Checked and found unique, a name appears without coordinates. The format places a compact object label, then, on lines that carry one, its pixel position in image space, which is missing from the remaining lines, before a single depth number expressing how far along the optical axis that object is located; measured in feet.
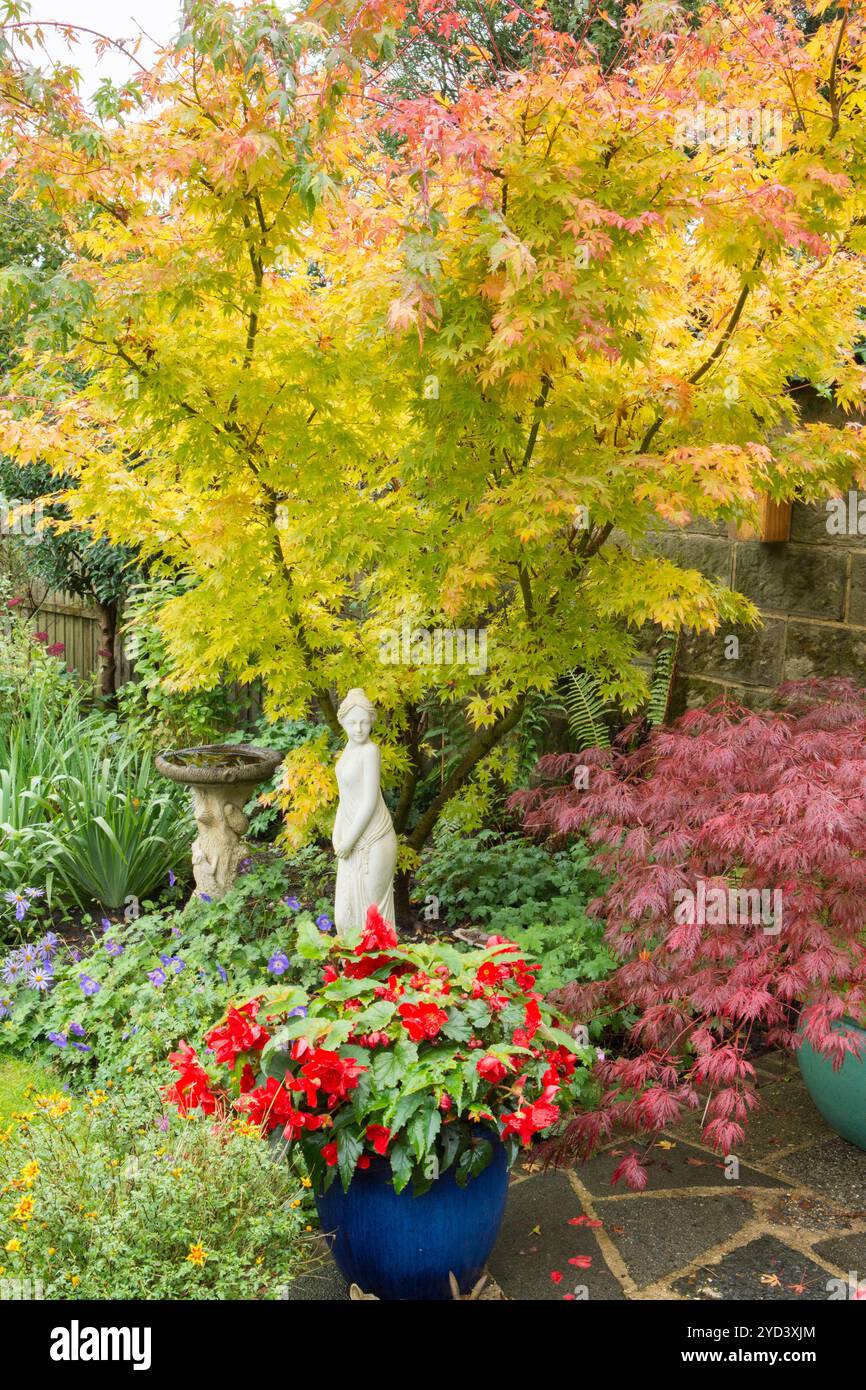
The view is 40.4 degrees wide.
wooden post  19.70
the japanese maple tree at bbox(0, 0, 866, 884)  12.28
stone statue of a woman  14.92
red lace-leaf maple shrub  11.52
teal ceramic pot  12.87
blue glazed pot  10.12
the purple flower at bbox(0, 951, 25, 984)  16.74
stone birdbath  19.44
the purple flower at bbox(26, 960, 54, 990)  16.75
